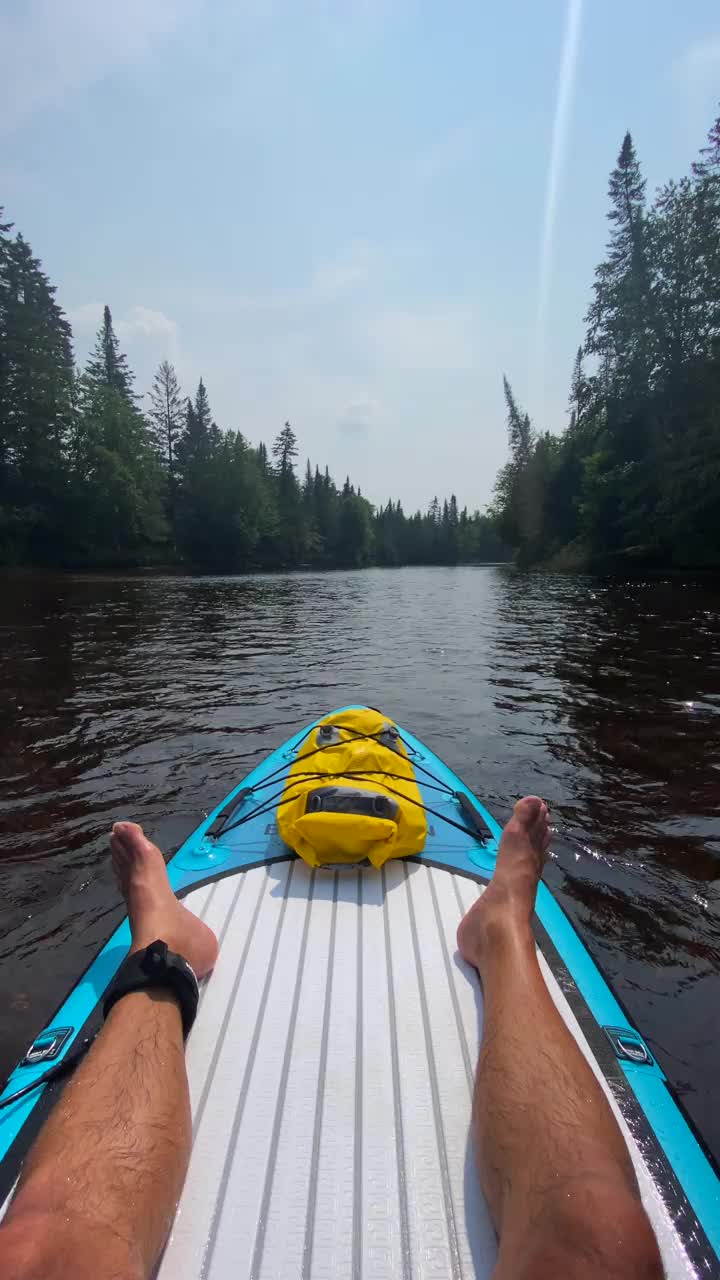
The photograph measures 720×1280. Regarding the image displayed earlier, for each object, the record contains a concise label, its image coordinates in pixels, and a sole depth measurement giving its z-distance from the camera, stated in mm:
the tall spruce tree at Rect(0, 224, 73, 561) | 36719
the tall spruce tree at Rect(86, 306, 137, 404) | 53531
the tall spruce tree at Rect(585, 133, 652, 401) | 29297
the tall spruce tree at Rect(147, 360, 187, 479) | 59500
